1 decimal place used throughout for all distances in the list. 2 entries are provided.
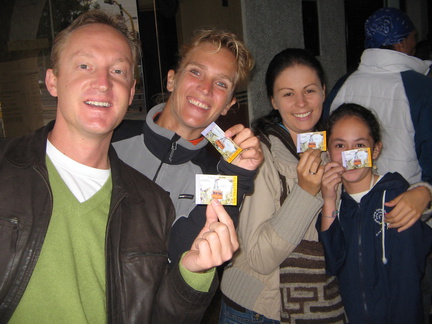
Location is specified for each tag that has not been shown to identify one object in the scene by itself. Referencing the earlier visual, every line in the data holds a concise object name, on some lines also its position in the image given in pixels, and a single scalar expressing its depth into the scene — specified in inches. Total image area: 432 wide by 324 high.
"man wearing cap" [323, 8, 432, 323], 101.3
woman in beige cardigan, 75.1
